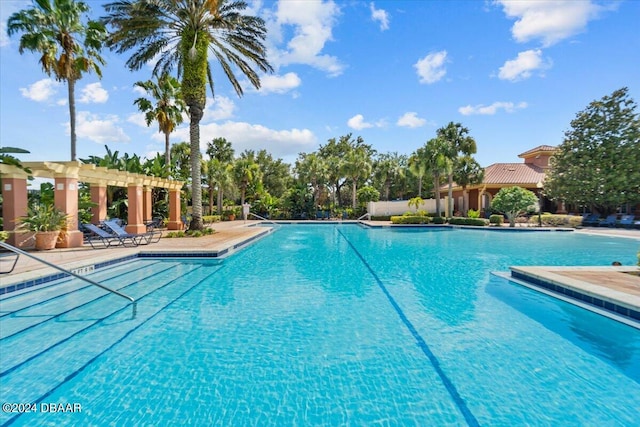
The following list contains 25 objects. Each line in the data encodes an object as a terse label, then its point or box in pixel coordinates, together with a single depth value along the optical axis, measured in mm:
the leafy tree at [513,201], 23812
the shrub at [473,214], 30094
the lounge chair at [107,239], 12438
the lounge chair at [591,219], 25841
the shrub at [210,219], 26495
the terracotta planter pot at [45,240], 11367
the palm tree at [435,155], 26047
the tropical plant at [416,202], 31281
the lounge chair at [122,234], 12759
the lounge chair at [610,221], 25016
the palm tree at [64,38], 14898
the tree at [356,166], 32562
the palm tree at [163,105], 23484
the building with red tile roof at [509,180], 31891
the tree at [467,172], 27844
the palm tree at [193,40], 14688
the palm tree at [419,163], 26875
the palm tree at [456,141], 27172
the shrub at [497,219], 25625
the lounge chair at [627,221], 23938
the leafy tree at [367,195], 34844
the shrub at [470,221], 25453
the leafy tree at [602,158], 25234
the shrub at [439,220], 27172
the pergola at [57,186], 11512
